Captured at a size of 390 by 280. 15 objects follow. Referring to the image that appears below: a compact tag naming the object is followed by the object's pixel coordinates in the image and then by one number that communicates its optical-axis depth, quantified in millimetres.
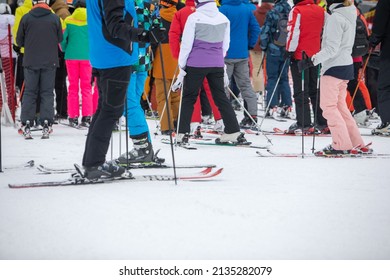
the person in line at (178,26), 14059
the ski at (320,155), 11937
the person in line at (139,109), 10212
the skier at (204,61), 12730
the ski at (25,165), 10756
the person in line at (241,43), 16033
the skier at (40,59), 15214
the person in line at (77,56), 16355
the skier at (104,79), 8762
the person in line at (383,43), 14677
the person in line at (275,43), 17953
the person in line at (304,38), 14985
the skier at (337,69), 11313
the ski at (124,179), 8802
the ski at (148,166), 10339
